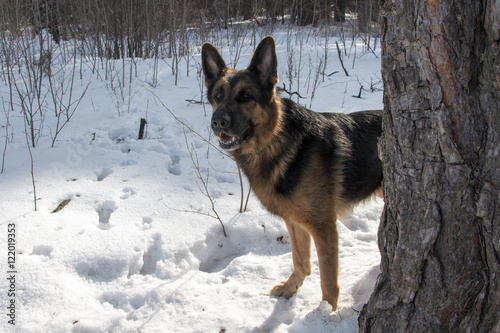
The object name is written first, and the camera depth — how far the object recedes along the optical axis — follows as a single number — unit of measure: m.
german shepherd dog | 2.64
